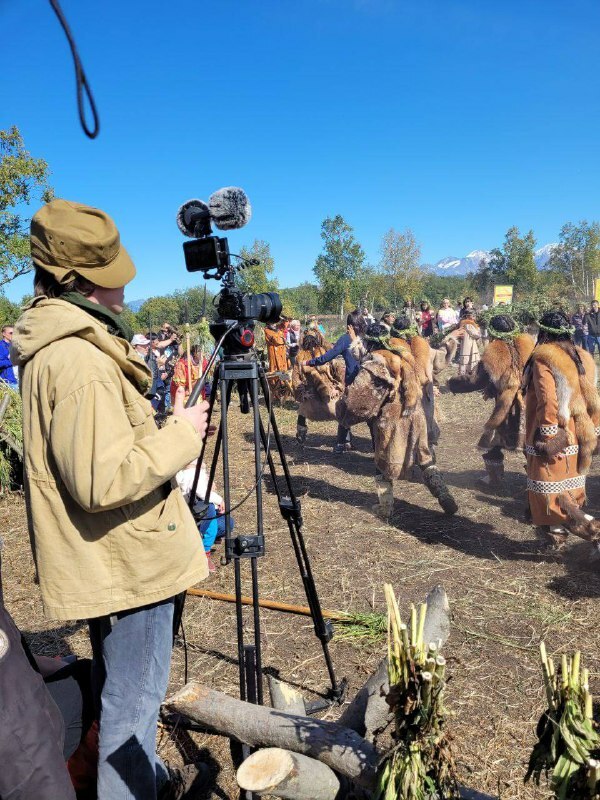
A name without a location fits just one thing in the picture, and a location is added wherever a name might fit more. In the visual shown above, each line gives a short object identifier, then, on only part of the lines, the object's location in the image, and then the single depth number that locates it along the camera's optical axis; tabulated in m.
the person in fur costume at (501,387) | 6.59
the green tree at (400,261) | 59.35
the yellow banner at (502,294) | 23.81
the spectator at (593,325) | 16.84
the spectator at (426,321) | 20.33
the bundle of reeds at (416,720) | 1.54
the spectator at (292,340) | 15.21
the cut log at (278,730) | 1.94
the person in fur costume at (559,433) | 4.52
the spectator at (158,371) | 12.20
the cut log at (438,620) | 2.70
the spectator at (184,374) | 9.60
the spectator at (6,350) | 8.47
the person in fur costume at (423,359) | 6.78
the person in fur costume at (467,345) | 10.10
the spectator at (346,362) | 8.83
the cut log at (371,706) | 2.27
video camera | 2.36
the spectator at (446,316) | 19.05
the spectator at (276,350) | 13.32
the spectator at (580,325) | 17.50
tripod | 2.36
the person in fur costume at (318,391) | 9.62
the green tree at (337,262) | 50.94
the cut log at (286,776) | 1.81
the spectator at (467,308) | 14.35
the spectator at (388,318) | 8.97
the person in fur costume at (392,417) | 5.83
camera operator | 1.59
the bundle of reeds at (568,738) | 1.40
